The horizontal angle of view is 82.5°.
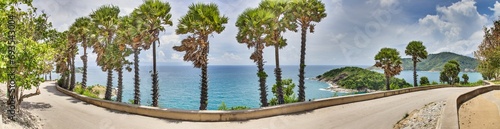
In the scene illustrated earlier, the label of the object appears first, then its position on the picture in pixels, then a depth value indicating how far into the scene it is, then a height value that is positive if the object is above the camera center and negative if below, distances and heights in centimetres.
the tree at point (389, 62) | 4719 +190
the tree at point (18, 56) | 1248 +87
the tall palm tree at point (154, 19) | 2050 +401
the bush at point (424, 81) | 5560 -152
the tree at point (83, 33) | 3250 +475
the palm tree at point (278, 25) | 2152 +373
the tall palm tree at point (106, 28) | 2766 +459
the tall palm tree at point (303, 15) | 2208 +457
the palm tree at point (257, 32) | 1998 +303
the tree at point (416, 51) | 5281 +413
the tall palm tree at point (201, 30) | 1839 +286
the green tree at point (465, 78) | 6109 -104
